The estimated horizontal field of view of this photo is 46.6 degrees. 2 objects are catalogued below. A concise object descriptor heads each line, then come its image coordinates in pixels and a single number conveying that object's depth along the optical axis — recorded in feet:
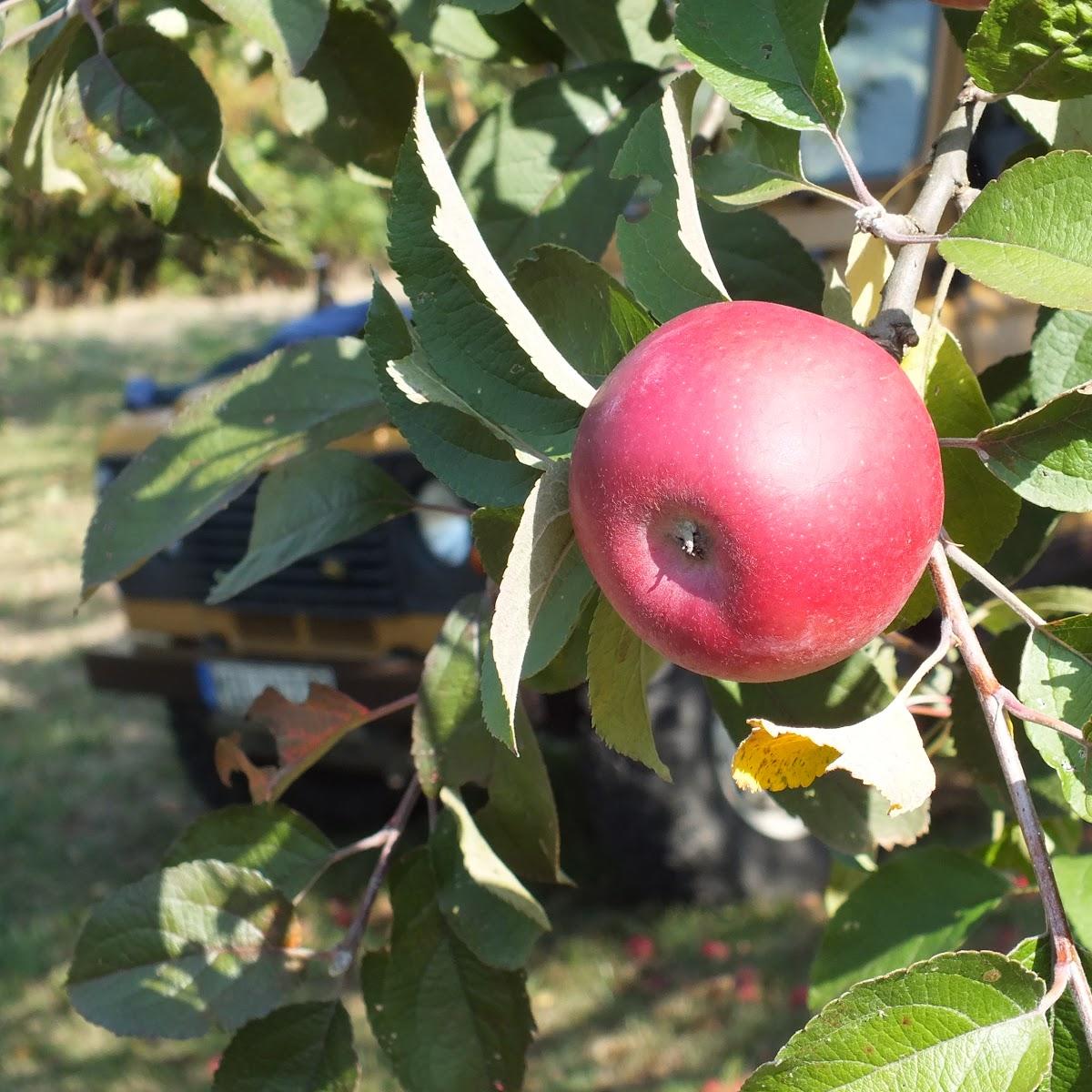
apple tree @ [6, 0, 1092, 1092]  2.02
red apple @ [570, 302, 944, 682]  1.96
